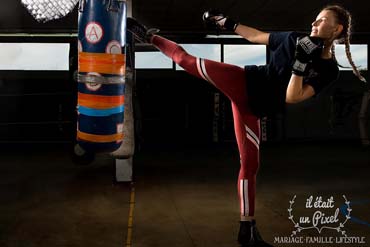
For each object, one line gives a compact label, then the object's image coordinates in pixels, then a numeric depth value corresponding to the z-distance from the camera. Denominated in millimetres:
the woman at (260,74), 2090
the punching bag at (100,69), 2324
